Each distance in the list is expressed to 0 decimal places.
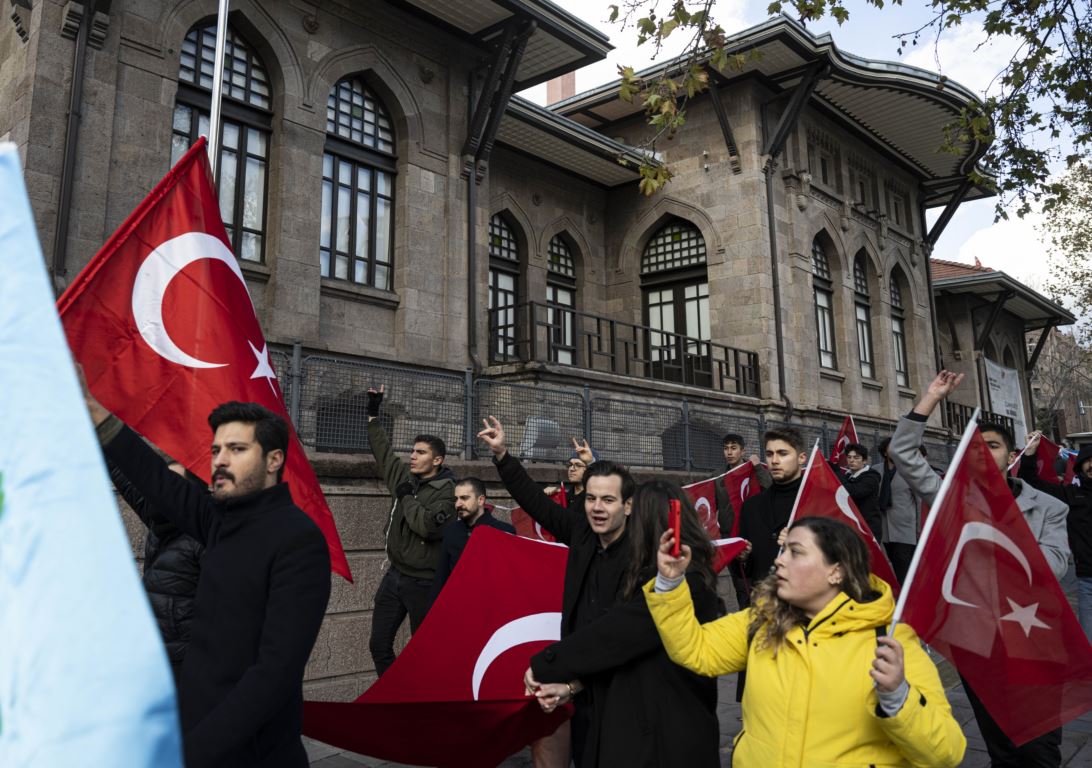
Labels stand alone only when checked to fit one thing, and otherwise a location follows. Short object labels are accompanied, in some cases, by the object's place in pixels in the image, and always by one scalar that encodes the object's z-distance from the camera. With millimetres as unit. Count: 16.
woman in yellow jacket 2334
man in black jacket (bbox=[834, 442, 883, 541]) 7934
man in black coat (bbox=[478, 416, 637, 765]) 3314
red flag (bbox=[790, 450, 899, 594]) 5121
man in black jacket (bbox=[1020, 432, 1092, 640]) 6453
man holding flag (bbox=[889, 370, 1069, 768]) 3926
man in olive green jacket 5855
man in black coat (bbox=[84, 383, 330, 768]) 2283
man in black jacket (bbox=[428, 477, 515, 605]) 5539
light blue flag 911
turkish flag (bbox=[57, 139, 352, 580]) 4016
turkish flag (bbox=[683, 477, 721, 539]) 9011
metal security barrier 8328
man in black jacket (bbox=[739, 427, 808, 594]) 5395
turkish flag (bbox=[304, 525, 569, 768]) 3527
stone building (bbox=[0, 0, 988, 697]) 9945
